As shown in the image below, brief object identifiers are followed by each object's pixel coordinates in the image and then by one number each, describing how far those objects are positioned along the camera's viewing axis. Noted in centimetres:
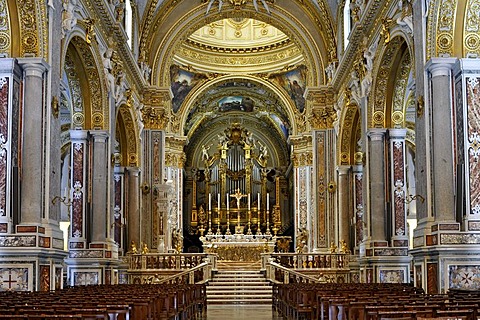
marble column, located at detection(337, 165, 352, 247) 2656
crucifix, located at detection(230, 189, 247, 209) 4197
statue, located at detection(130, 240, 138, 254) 2469
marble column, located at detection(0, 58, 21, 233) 1396
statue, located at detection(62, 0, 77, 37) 1592
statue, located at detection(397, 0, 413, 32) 1609
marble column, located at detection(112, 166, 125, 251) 2419
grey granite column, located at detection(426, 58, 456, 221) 1416
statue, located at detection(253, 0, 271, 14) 2842
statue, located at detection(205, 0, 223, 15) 2852
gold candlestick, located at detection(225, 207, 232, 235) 4094
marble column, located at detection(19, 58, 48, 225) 1409
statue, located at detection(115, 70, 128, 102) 2188
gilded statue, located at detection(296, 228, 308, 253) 3055
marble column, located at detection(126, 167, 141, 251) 2588
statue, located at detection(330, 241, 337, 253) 2656
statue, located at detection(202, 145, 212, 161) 4359
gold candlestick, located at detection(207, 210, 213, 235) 4099
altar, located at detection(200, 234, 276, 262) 3259
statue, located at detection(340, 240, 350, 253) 2536
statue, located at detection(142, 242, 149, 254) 2508
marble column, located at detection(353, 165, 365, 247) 2483
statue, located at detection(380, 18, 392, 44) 1828
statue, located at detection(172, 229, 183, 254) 3313
